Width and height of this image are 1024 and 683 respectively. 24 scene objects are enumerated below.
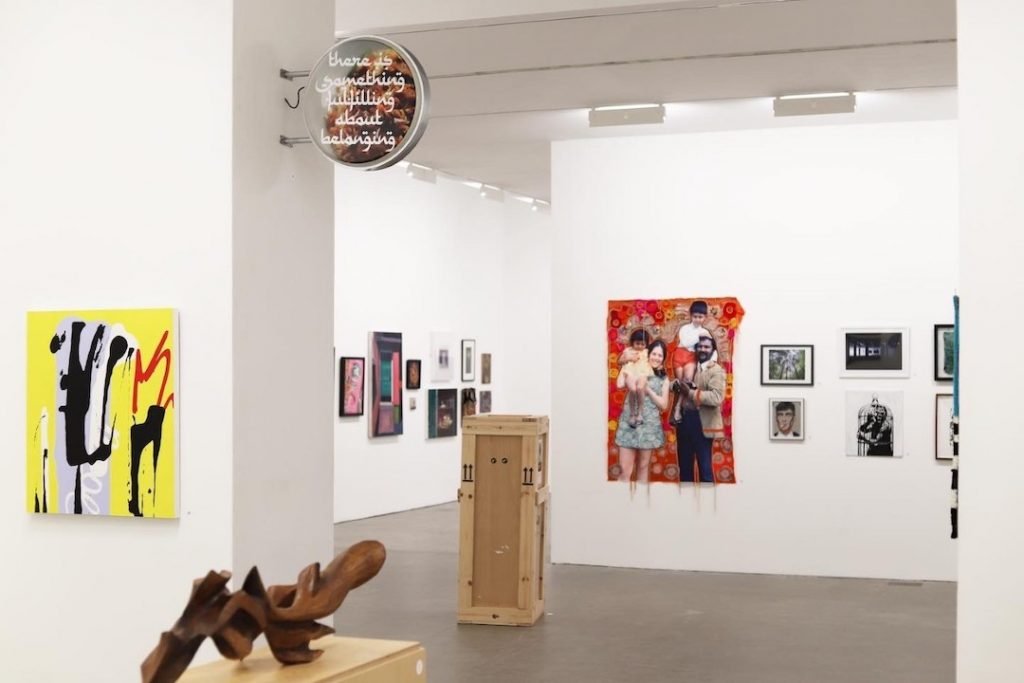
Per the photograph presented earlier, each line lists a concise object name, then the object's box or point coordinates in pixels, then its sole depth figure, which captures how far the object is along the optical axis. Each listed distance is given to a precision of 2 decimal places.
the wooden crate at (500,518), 9.41
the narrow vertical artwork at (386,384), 15.85
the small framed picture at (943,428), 11.44
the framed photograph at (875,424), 11.61
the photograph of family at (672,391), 11.98
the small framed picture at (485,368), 19.22
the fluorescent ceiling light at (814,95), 10.71
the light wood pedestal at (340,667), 3.05
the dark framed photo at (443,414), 17.50
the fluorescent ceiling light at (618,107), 11.27
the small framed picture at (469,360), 18.57
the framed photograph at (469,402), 18.52
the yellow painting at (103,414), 5.57
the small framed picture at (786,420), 11.83
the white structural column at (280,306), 5.61
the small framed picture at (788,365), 11.84
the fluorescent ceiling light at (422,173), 15.26
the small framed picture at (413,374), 16.86
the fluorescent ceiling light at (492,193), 17.53
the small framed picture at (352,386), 15.16
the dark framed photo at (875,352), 11.62
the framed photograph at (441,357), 17.59
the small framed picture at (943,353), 11.50
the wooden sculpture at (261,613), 2.84
